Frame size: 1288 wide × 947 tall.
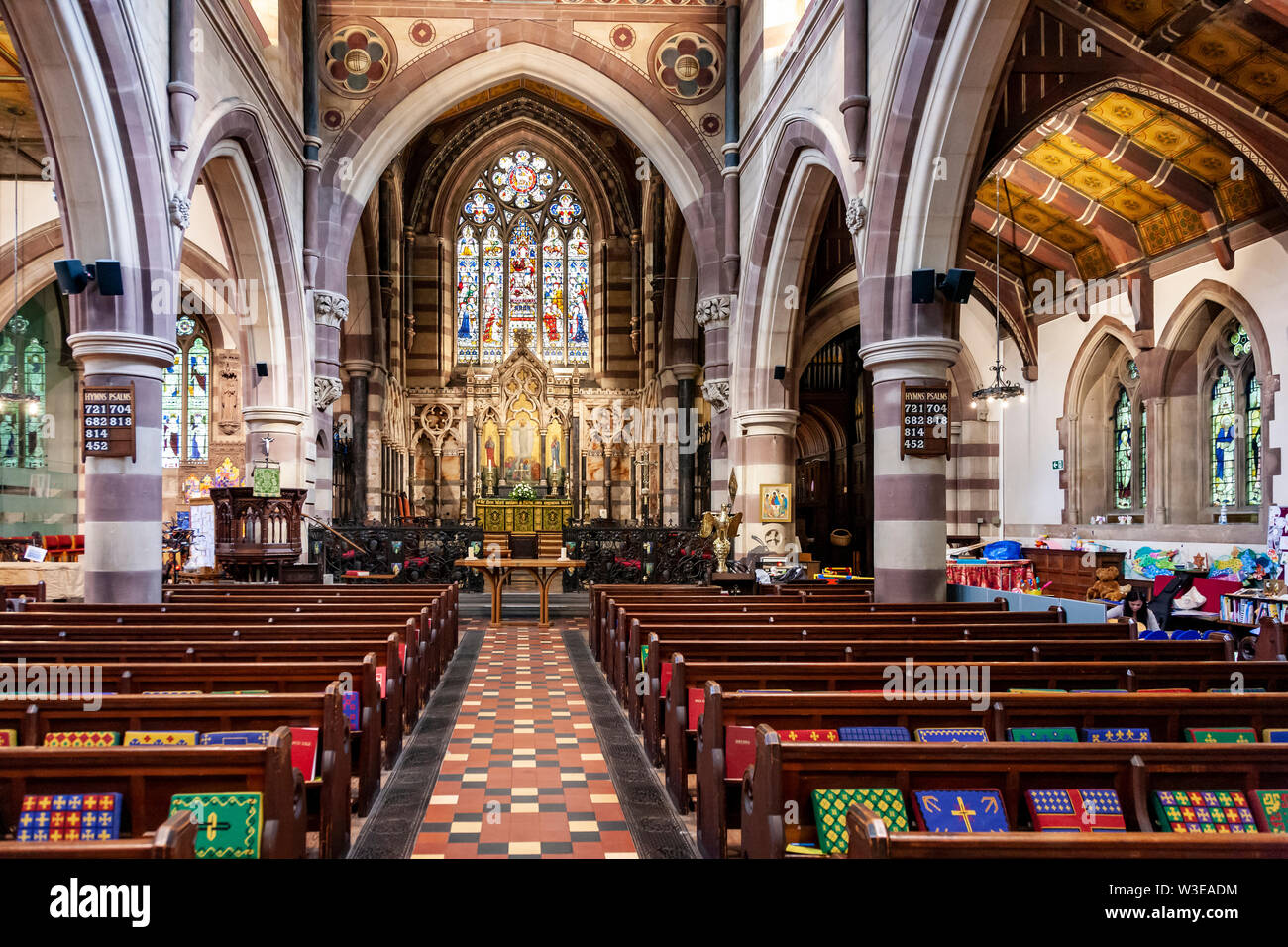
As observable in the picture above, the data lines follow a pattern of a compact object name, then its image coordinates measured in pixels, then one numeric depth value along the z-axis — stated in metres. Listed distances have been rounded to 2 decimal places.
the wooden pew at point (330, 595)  8.80
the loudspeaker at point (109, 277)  8.70
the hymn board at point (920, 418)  9.04
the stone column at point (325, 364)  15.56
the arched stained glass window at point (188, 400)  19.67
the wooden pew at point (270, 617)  6.83
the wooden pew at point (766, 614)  7.29
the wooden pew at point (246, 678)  4.70
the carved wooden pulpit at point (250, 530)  11.91
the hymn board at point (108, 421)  8.85
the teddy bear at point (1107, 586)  9.12
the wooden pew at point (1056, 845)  2.30
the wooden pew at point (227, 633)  5.99
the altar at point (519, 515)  22.70
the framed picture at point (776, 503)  14.24
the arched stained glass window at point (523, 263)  27.77
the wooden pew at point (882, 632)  6.34
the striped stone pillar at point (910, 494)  9.09
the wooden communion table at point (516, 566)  12.29
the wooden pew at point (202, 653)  5.27
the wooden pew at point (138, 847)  2.11
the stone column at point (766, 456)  14.67
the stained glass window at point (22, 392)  17.73
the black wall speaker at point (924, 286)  8.96
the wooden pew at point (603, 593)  9.88
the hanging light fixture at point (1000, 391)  13.43
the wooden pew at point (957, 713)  4.01
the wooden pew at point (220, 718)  3.80
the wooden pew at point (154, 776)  3.08
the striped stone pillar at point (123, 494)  8.91
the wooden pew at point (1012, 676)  4.80
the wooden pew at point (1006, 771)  3.16
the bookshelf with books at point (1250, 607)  8.71
